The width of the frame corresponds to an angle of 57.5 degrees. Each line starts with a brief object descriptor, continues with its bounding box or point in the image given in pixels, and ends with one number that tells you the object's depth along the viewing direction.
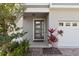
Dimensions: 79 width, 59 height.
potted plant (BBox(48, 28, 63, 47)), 5.61
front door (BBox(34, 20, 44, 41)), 8.14
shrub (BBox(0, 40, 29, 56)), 4.06
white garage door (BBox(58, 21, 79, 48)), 6.35
